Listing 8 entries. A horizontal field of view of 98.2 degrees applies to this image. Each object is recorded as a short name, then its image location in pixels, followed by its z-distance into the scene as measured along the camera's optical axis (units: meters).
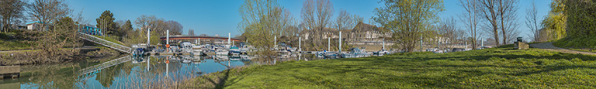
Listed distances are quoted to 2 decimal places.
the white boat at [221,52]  33.65
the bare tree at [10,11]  30.25
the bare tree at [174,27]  91.10
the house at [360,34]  49.66
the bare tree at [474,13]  24.05
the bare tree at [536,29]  29.64
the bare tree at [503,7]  20.55
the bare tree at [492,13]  20.42
